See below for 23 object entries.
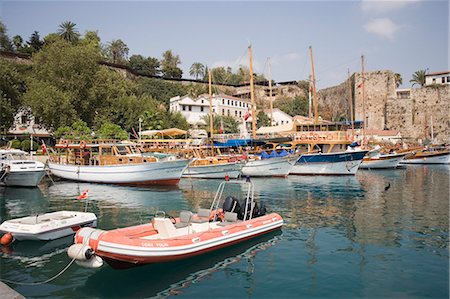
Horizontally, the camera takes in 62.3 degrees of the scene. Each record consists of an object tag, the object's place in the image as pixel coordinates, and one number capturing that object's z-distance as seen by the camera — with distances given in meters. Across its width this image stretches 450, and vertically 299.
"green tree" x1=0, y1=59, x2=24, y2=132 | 42.50
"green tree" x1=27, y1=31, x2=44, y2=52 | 69.16
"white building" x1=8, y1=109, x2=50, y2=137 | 50.31
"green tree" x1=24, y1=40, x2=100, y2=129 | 42.59
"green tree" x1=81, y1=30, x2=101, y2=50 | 73.69
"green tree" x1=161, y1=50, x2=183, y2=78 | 88.94
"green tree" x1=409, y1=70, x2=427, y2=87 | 73.69
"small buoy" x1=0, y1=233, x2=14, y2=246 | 11.98
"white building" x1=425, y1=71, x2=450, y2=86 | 65.54
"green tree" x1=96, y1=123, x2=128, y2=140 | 41.75
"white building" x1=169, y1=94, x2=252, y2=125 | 67.44
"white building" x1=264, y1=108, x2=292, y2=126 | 72.19
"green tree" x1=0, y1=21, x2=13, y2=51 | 54.93
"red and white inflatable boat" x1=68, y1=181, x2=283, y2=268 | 9.27
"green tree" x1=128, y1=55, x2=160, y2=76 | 86.81
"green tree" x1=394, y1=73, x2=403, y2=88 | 79.94
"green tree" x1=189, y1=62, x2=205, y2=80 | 103.03
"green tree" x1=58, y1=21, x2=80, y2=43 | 73.56
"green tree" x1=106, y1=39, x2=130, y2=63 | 92.94
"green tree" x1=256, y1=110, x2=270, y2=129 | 69.50
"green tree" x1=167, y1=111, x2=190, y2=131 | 59.41
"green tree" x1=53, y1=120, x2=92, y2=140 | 36.15
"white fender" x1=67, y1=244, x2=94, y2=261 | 9.04
